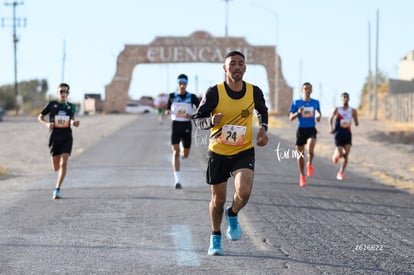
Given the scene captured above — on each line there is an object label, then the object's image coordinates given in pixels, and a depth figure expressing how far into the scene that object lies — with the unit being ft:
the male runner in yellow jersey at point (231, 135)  28.96
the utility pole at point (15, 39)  278.05
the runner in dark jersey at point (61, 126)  48.06
